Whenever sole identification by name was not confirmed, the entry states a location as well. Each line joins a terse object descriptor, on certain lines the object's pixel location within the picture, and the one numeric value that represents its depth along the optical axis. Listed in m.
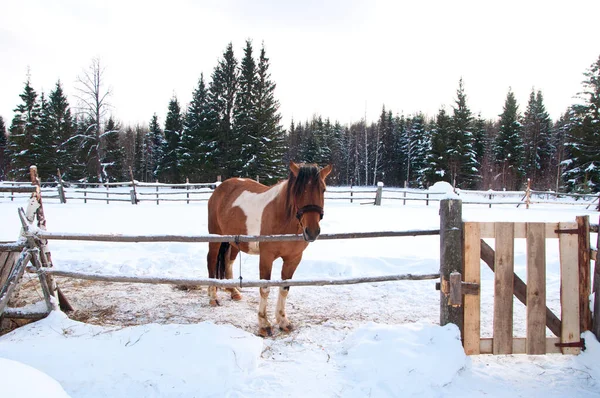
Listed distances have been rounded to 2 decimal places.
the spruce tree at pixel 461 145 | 32.94
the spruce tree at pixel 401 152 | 44.97
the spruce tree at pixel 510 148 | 35.72
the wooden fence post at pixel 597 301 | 2.95
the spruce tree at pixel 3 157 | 39.66
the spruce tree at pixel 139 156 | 45.34
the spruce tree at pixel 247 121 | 27.44
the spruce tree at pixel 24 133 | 31.34
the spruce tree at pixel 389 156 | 46.53
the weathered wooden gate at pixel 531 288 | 2.99
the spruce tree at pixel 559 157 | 29.91
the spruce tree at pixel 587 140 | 25.08
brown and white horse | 3.26
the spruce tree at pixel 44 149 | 31.31
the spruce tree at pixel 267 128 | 27.45
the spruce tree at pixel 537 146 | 36.16
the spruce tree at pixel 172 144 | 35.03
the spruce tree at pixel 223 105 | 29.09
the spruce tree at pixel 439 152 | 34.12
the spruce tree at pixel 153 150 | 39.36
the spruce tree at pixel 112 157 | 35.16
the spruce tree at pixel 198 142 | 29.58
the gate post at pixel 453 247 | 3.07
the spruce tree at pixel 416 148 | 40.81
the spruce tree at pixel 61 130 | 32.31
